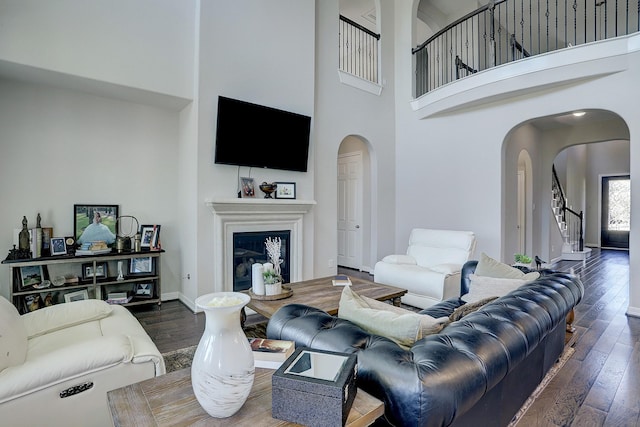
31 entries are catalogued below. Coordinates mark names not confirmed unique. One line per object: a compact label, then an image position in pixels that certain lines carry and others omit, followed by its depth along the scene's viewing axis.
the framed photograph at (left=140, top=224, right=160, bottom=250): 3.96
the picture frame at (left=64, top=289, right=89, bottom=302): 3.52
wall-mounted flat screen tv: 3.88
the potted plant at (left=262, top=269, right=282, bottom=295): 2.77
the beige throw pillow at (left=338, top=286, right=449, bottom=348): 1.34
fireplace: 3.84
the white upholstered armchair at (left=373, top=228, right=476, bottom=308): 3.51
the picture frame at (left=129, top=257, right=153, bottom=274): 3.92
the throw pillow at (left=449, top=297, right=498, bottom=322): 1.80
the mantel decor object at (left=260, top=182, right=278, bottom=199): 4.17
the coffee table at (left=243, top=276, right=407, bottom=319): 2.54
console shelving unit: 3.25
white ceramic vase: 0.91
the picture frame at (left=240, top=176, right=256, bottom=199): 4.08
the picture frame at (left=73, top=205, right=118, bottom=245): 3.69
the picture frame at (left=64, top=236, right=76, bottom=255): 3.52
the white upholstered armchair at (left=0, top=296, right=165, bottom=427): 1.39
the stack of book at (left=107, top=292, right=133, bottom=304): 3.69
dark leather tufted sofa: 1.01
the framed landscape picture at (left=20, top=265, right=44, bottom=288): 3.29
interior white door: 6.46
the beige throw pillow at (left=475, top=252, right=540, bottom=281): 2.42
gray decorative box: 0.87
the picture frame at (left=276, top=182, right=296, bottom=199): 4.38
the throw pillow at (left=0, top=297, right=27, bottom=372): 1.46
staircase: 7.51
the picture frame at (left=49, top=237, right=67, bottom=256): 3.42
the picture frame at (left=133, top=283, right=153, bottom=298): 3.97
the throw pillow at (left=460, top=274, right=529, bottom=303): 2.27
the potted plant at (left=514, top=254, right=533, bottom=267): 3.13
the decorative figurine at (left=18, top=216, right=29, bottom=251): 3.28
